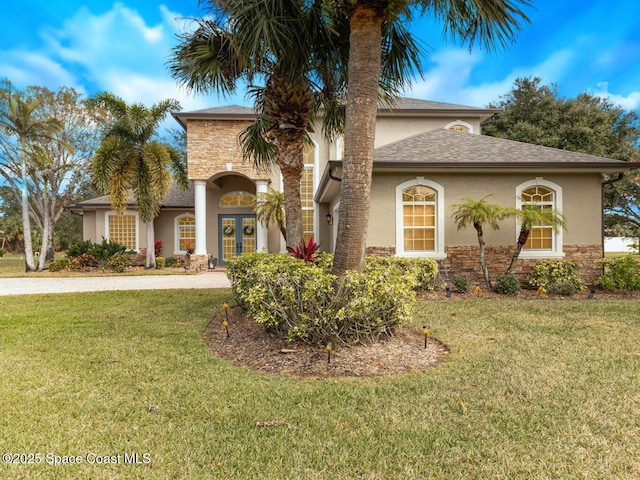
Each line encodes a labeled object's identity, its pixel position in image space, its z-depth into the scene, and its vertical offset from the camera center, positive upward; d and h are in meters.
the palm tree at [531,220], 9.17 +0.34
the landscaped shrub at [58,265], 16.52 -1.40
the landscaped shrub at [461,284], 9.62 -1.43
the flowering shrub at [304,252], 6.78 -0.35
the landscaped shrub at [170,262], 18.66 -1.46
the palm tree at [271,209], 15.60 +1.19
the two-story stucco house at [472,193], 10.03 +1.20
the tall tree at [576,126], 22.33 +7.22
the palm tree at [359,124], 4.95 +1.59
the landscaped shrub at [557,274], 9.84 -1.20
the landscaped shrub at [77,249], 16.75 -0.64
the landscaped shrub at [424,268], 8.91 -0.94
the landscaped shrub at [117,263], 16.28 -1.30
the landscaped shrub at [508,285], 9.50 -1.44
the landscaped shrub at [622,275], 9.44 -1.21
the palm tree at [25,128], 16.38 +5.38
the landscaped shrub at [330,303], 4.59 -0.96
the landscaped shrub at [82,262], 16.52 -1.26
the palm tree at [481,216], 9.24 +0.48
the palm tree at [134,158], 15.62 +3.65
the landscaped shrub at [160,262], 17.92 -1.40
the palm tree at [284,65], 5.83 +3.50
